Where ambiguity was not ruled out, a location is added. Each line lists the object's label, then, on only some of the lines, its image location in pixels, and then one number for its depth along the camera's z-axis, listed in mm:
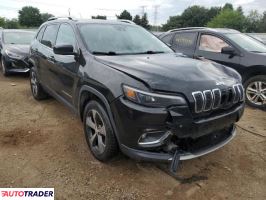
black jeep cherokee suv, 1963
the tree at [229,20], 48907
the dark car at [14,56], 5929
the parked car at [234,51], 4040
